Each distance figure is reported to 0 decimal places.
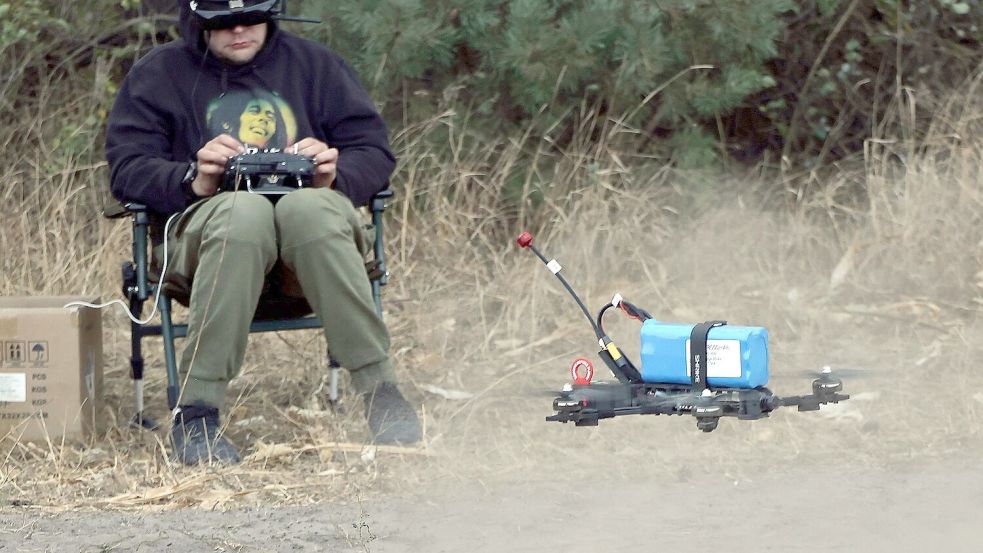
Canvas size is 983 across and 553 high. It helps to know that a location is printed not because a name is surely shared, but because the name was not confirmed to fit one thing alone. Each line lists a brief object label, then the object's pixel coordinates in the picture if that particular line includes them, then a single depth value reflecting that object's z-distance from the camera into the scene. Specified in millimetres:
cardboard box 8828
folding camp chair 9031
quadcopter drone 5469
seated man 8547
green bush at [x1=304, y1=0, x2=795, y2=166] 12219
